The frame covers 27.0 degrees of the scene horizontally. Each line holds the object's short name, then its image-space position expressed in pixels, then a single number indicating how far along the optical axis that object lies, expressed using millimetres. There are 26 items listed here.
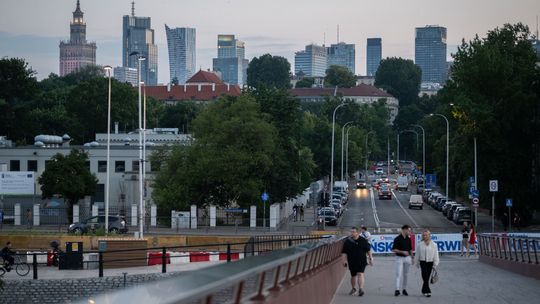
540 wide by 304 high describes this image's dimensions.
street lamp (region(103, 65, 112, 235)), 62038
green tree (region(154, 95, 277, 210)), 78812
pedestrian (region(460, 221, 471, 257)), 49156
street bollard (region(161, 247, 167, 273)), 35619
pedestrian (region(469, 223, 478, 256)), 48188
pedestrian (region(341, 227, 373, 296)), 22812
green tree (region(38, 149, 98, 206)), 81188
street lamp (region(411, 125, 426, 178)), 151625
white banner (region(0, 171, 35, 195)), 84688
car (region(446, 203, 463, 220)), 85625
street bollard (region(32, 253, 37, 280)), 36875
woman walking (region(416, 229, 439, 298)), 22938
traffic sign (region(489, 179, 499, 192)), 71250
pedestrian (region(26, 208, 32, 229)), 71812
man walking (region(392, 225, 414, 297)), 23141
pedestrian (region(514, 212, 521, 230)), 76081
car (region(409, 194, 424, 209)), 104250
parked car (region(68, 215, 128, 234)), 65000
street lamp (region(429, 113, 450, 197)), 105312
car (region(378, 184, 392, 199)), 122750
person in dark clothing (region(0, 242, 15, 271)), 41216
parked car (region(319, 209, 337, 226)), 79875
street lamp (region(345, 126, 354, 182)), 143375
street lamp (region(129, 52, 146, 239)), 58344
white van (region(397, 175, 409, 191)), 147375
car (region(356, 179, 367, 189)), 150188
